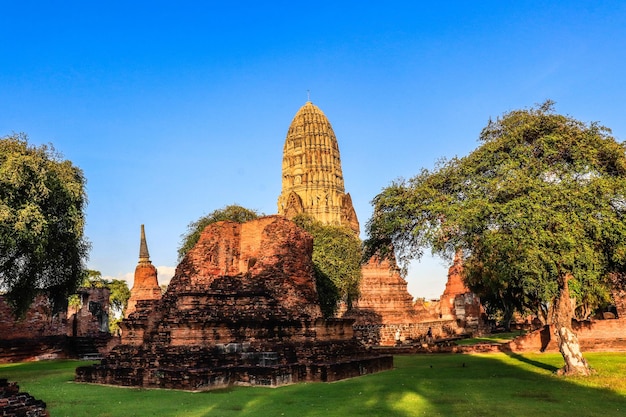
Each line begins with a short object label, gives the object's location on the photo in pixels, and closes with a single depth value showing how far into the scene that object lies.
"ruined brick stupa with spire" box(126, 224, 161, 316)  42.00
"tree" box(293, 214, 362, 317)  34.62
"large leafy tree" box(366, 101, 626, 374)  13.86
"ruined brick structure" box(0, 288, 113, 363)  26.84
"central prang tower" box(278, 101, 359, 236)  75.56
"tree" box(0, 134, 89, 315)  17.14
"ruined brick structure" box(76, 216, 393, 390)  14.20
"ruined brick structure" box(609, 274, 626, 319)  25.17
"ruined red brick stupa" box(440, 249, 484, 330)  40.03
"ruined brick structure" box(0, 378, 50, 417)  8.80
